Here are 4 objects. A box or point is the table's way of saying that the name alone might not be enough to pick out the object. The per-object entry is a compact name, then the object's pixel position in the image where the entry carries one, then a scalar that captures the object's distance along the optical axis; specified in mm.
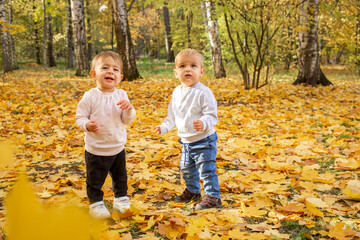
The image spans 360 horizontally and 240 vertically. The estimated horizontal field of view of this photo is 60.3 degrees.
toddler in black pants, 2377
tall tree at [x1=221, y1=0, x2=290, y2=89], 7404
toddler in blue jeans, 2547
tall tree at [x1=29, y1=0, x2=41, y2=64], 26958
